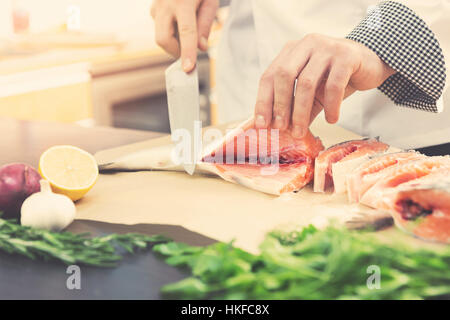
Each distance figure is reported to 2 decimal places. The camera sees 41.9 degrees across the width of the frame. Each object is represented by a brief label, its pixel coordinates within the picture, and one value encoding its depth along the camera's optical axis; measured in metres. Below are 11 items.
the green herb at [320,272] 0.85
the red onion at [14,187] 1.22
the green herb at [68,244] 1.02
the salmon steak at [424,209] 1.08
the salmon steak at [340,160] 1.39
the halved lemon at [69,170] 1.33
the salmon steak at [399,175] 1.24
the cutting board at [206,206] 1.20
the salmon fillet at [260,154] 1.49
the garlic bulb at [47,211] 1.13
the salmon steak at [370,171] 1.31
